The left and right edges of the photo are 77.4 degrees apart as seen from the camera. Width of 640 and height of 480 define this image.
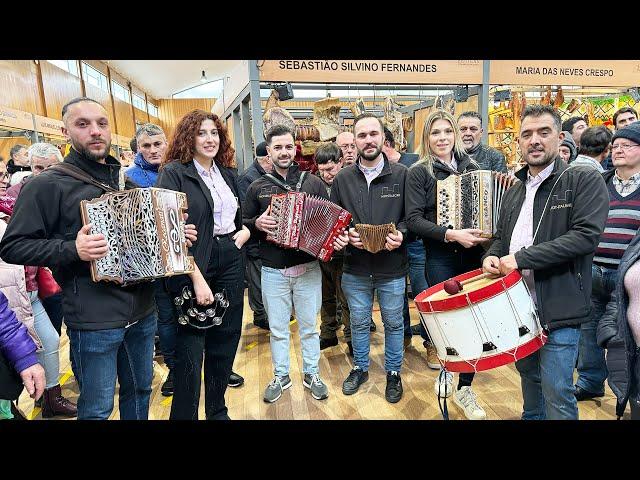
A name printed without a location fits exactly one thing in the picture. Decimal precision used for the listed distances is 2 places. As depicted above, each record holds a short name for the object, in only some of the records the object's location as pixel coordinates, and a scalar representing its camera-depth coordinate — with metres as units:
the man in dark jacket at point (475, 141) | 3.31
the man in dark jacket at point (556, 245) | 1.81
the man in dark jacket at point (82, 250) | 1.58
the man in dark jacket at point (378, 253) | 2.74
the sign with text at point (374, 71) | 3.84
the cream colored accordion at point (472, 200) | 2.51
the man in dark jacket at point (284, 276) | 2.78
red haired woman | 2.11
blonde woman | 2.71
